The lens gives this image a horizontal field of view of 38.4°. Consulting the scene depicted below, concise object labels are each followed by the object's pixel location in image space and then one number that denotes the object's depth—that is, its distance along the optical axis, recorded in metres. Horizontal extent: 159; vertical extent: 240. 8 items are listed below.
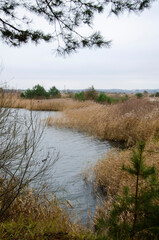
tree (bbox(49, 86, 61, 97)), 34.44
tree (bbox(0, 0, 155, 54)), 4.70
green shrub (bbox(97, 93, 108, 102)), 25.51
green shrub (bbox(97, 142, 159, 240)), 1.94
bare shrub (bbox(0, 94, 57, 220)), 3.15
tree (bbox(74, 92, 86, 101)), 27.20
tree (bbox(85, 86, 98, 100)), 26.75
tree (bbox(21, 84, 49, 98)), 28.08
